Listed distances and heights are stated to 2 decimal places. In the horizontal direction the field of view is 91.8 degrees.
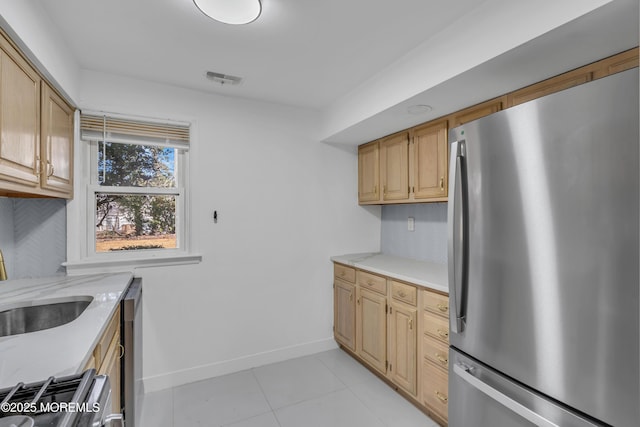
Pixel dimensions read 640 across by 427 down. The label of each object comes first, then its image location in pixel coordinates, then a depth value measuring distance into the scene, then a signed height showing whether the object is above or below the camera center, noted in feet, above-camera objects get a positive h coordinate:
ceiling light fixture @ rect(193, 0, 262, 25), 4.75 +3.23
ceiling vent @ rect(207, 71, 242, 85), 7.41 +3.32
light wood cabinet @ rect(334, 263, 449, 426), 6.27 -2.87
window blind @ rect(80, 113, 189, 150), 7.36 +2.06
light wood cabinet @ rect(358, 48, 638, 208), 4.95 +1.73
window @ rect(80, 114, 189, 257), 7.59 +0.75
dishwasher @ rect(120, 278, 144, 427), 5.70 -2.79
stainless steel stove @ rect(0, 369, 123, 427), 2.18 -1.43
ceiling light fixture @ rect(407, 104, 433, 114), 6.77 +2.36
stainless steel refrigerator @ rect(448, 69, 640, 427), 3.00 -0.51
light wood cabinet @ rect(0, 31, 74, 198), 4.36 +1.37
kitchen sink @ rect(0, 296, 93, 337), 4.88 -1.67
